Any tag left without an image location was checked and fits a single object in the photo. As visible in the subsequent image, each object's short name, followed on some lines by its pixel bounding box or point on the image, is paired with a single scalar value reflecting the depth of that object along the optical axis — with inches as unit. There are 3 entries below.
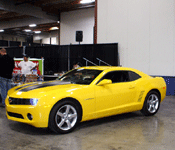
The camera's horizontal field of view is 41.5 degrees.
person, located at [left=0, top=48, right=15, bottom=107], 271.0
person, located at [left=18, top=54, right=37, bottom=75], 337.4
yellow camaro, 169.0
